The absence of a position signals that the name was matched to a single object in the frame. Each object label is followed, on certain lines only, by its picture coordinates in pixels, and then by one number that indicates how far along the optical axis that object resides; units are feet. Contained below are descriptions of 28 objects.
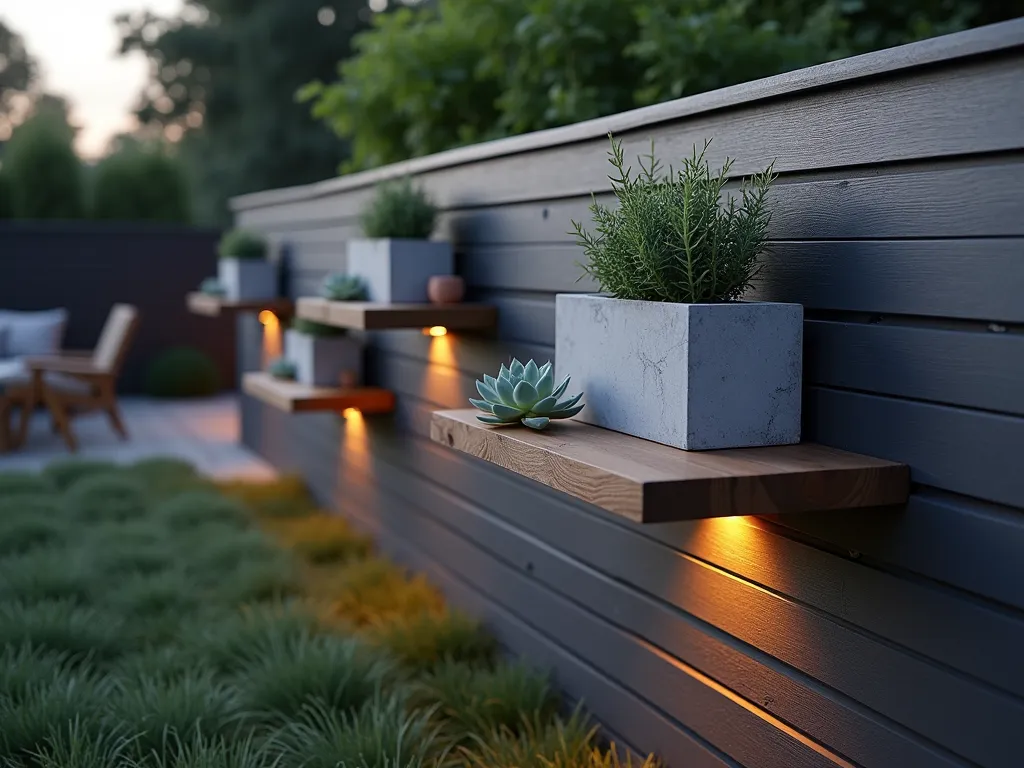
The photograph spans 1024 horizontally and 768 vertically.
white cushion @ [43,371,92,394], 25.50
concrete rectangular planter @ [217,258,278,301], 20.34
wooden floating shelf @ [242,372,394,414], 15.06
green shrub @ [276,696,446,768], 8.45
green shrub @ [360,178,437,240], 12.43
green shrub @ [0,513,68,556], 15.29
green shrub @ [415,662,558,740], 9.69
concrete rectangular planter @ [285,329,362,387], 15.83
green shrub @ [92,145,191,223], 38.04
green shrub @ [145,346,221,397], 34.42
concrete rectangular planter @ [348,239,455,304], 12.31
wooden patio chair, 25.12
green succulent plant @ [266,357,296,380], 17.25
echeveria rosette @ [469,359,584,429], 7.20
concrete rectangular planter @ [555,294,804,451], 6.39
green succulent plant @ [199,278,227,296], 21.35
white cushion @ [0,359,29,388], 24.98
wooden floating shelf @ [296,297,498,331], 11.60
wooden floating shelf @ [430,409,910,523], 5.70
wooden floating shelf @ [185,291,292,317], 19.90
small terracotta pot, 12.03
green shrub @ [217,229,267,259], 20.63
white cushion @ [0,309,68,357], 29.48
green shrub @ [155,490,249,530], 17.20
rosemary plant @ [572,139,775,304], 6.75
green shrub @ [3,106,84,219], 36.86
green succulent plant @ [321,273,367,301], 13.01
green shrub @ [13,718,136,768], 8.17
